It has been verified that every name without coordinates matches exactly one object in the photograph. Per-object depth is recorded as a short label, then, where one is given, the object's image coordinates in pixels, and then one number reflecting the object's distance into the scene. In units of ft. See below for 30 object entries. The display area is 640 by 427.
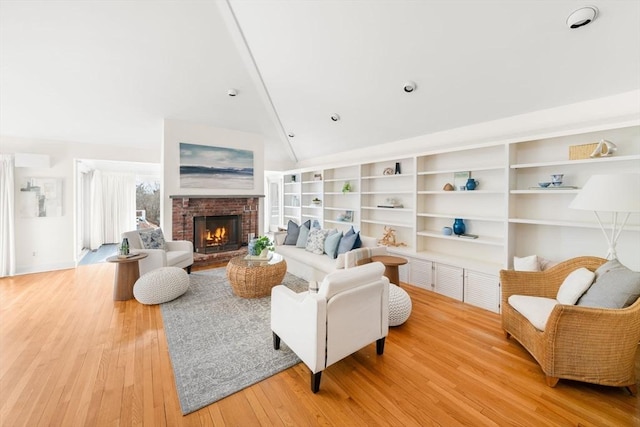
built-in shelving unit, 9.53
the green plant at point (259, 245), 12.75
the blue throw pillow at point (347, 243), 13.01
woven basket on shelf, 9.08
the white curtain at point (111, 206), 23.35
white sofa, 12.01
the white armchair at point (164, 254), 13.19
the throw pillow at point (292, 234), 17.08
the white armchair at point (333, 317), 6.29
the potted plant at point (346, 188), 19.38
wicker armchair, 6.15
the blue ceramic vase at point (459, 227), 12.97
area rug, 6.51
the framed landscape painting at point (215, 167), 17.56
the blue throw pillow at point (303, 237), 16.30
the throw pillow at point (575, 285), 7.06
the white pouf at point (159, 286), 11.13
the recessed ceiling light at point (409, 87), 11.82
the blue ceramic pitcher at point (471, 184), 12.46
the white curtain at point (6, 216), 14.70
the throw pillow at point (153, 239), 14.01
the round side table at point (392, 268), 11.91
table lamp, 6.66
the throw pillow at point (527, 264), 9.44
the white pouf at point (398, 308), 9.20
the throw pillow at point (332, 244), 13.61
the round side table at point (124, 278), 11.79
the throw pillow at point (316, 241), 14.83
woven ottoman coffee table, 11.63
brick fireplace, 17.53
